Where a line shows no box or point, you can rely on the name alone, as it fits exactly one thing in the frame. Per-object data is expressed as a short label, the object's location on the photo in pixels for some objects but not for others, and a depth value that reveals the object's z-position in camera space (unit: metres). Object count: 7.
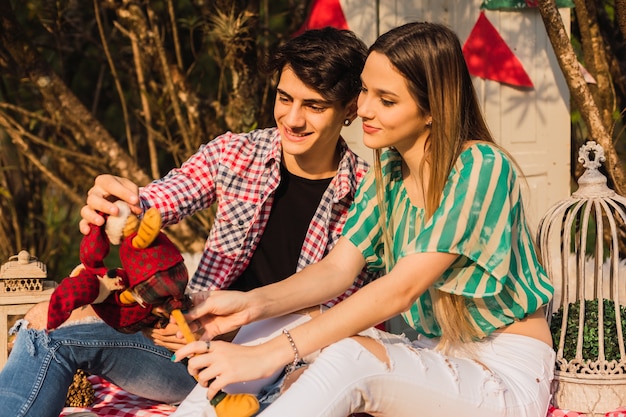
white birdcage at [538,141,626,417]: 2.67
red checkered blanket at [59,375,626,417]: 2.71
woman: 2.16
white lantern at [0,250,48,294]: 3.01
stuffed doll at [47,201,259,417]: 2.13
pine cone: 2.94
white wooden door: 4.55
